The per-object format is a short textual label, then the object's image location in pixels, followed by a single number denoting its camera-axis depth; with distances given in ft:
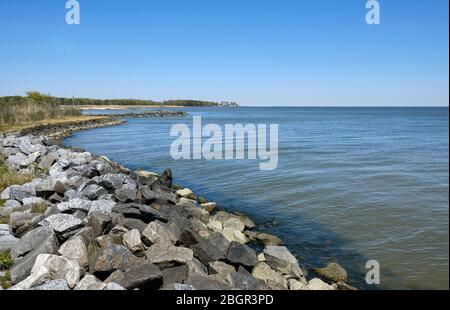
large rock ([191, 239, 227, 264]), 24.49
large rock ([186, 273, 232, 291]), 19.43
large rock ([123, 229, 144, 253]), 23.03
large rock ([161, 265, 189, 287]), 20.35
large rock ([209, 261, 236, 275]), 23.40
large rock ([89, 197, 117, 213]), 28.30
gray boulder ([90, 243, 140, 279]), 19.76
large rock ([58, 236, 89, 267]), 20.78
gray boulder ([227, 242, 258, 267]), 25.44
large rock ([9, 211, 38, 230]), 25.99
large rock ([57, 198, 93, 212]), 27.20
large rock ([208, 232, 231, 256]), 26.84
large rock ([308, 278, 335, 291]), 24.57
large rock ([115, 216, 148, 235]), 25.28
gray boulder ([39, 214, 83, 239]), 23.39
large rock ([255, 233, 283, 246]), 34.17
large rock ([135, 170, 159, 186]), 47.72
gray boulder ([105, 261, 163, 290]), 18.49
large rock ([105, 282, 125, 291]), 17.42
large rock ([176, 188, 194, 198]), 48.26
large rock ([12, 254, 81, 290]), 17.87
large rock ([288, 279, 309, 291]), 24.84
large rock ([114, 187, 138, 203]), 33.34
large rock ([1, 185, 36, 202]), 32.88
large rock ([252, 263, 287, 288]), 24.63
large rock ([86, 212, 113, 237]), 24.14
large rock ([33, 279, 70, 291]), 17.30
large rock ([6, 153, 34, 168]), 51.61
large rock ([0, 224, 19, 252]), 22.78
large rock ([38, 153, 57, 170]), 51.01
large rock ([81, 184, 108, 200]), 33.68
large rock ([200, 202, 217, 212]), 43.75
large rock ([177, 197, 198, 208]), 41.45
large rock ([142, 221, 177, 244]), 24.14
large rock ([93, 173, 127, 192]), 37.76
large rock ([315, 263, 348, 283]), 27.81
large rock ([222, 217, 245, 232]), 36.49
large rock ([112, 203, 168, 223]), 28.02
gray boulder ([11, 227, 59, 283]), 19.91
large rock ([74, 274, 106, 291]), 17.76
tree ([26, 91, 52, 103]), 217.31
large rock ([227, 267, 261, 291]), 21.18
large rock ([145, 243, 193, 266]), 21.48
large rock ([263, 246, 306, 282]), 27.17
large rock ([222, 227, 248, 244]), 33.76
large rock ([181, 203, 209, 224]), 38.25
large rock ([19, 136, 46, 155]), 62.49
